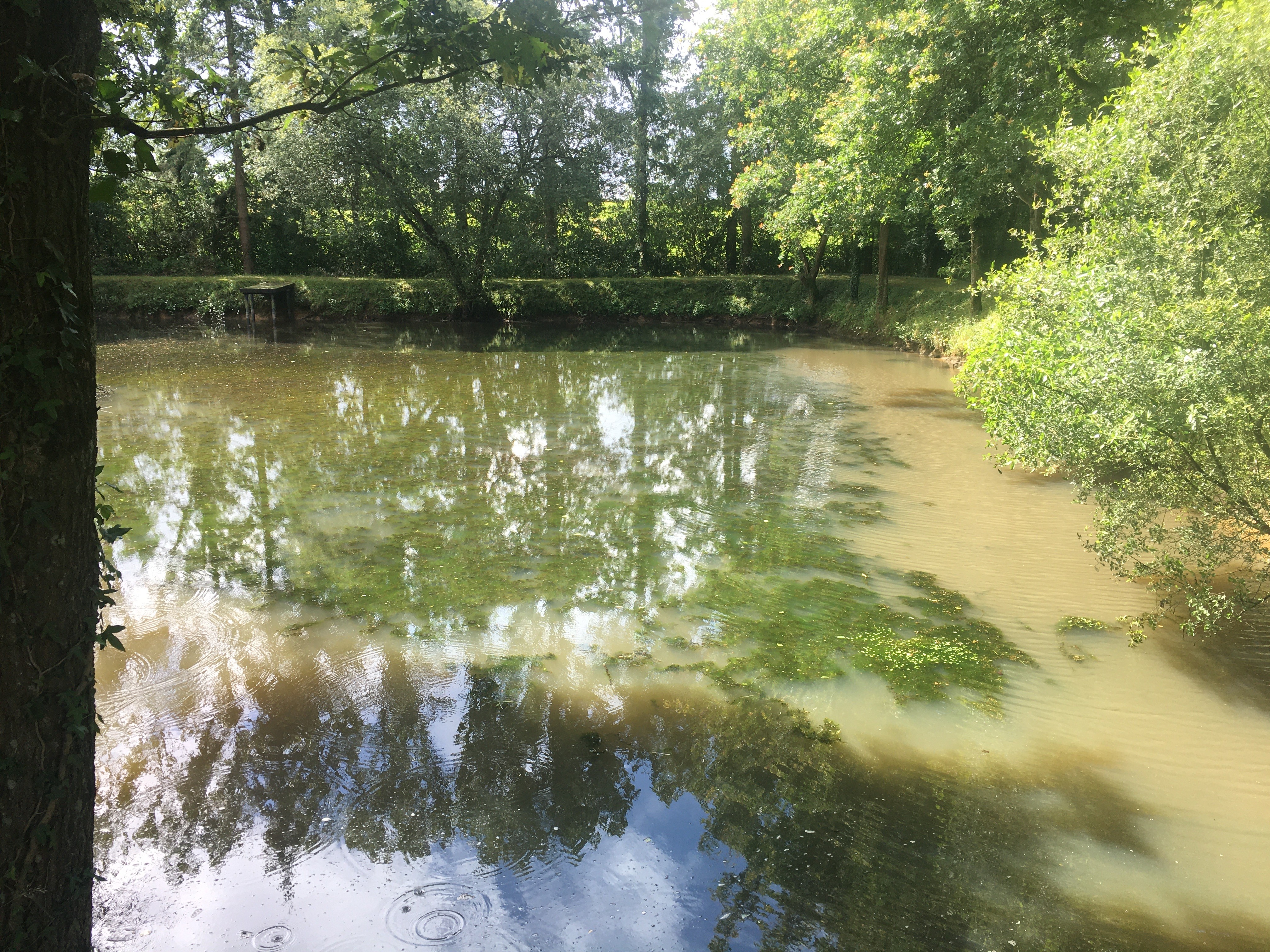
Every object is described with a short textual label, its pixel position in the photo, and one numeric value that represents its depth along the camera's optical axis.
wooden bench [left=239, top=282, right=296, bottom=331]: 23.11
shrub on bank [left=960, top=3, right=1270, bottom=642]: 4.49
